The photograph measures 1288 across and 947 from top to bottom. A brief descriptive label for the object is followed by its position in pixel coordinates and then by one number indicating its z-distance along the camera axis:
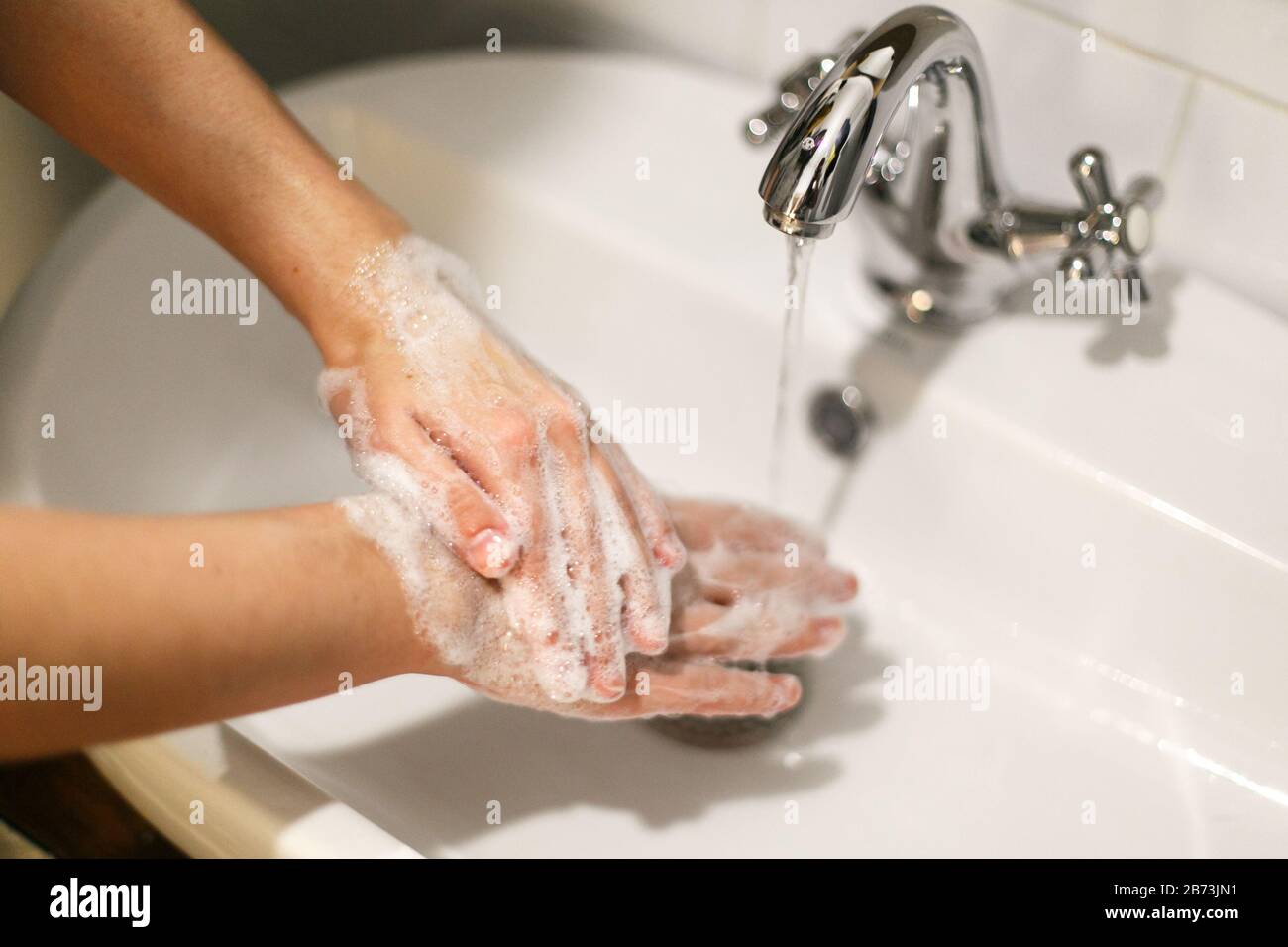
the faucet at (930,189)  0.53
